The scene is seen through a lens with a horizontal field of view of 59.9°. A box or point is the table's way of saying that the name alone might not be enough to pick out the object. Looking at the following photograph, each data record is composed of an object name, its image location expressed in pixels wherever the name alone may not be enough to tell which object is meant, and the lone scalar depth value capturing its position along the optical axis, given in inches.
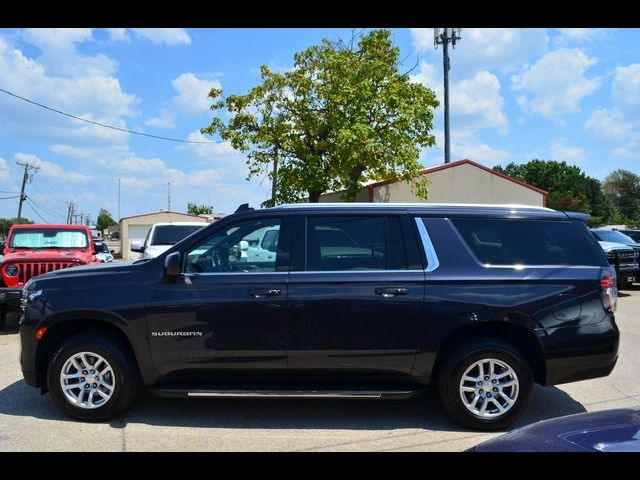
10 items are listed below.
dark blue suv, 190.1
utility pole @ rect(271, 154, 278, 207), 868.6
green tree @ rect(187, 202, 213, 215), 4056.1
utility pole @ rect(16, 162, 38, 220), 2441.7
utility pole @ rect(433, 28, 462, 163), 1032.2
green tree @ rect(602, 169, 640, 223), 3750.0
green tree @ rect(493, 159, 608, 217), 3587.6
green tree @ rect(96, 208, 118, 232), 5369.1
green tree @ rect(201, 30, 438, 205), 786.2
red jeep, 364.5
